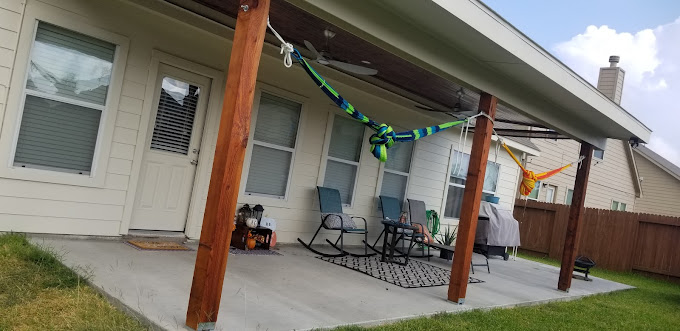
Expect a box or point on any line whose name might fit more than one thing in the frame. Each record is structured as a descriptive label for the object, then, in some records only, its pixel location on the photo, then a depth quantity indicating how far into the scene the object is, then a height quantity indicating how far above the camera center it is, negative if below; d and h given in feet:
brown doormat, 15.47 -3.03
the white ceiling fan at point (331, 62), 15.66 +3.53
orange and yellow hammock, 19.97 +1.25
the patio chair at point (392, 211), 23.56 -1.09
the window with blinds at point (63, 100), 14.02 +0.86
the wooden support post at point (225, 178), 9.16 -0.35
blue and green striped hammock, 11.06 +1.49
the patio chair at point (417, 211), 25.52 -0.94
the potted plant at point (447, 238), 25.41 -2.23
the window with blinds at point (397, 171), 25.67 +0.90
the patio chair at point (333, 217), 20.18 -1.56
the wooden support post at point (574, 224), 21.25 -0.18
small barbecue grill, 26.76 -2.25
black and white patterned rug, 17.39 -3.01
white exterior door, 16.74 -0.07
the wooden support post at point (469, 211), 15.14 -0.26
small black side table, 20.51 -1.83
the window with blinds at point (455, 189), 30.25 +0.59
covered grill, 27.48 -1.23
